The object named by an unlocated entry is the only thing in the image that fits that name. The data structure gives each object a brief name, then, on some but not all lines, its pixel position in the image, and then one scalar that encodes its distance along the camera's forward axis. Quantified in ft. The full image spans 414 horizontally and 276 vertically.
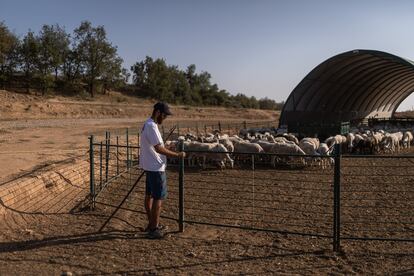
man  23.76
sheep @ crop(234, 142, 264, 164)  57.26
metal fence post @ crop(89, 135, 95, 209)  31.65
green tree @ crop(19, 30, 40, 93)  156.35
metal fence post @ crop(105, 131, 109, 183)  34.76
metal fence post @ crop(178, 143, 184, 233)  25.67
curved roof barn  100.89
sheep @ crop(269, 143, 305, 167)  54.29
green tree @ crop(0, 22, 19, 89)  149.48
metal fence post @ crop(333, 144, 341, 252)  22.41
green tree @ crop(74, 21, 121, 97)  176.14
